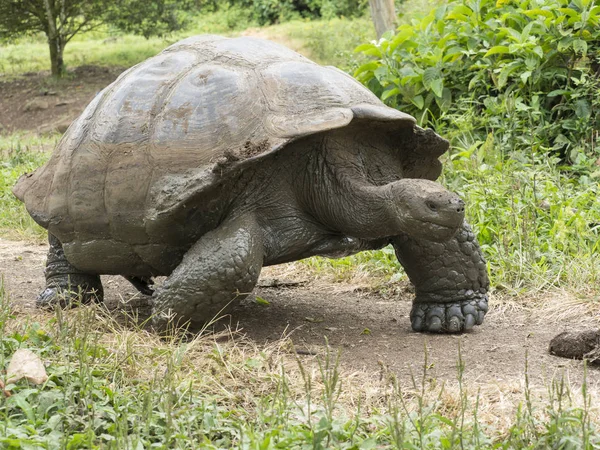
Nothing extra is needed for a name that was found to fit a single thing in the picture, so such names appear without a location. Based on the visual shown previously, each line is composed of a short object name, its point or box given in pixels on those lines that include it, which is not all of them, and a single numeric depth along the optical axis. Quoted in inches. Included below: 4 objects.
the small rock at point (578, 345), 142.9
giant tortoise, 153.6
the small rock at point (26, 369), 118.1
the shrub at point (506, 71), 270.7
